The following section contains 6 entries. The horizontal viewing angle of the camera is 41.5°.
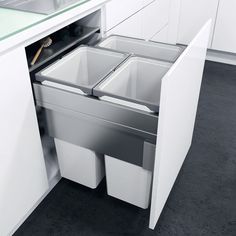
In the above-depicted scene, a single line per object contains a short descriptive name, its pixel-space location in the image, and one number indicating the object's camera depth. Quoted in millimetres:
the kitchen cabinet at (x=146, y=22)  1694
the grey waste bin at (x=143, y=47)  1333
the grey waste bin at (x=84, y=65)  1199
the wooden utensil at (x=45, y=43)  1236
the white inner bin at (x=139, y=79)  1168
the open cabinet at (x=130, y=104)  951
